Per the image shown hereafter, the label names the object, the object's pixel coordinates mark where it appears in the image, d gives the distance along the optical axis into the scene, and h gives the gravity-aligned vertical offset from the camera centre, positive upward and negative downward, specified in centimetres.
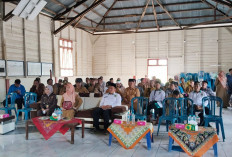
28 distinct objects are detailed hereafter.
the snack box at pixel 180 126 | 344 -82
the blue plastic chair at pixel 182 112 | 427 -77
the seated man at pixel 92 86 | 767 -37
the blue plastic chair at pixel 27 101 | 563 -71
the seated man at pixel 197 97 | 480 -51
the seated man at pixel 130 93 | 569 -46
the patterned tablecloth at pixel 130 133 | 357 -98
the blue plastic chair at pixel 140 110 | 457 -78
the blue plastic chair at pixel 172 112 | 429 -75
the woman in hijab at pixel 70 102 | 489 -61
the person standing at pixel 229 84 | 754 -32
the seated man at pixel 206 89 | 545 -36
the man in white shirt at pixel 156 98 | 534 -58
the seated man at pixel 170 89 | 569 -37
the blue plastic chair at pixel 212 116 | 402 -79
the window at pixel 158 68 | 1402 +51
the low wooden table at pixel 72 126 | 395 -93
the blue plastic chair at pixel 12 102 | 561 -76
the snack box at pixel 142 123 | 365 -81
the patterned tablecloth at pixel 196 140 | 321 -99
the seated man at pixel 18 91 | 654 -47
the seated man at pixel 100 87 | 745 -41
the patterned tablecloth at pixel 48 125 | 402 -95
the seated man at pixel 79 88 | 672 -38
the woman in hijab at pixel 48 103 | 491 -63
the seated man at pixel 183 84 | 757 -31
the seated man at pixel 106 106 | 469 -69
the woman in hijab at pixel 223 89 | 762 -49
